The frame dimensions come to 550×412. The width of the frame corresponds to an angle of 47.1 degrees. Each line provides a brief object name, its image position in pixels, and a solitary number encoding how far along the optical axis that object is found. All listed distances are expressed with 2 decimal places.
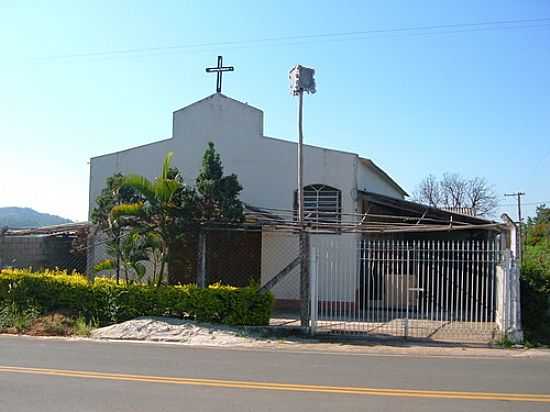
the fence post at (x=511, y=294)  13.58
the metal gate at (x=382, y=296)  15.98
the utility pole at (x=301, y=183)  14.74
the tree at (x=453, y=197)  59.78
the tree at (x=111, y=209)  16.38
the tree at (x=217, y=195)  16.28
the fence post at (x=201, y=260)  16.03
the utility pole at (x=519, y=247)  14.25
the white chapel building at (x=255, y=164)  19.59
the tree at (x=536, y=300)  14.19
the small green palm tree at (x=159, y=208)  15.27
